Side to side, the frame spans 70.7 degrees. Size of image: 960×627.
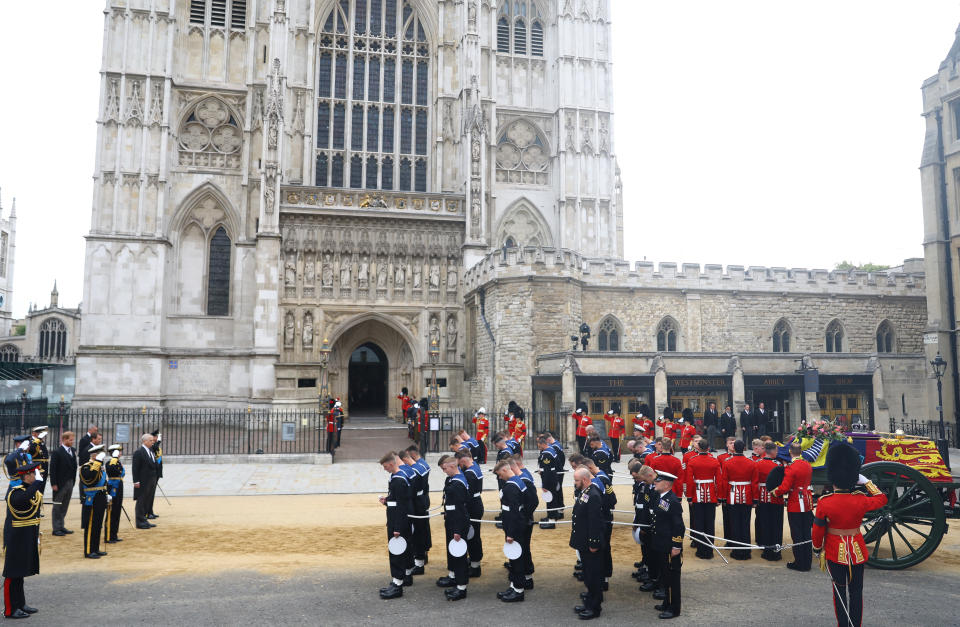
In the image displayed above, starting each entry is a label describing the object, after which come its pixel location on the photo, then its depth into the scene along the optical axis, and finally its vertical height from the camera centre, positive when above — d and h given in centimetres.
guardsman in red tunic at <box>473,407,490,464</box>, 1682 -141
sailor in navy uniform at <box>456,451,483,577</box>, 822 -163
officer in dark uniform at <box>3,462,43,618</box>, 675 -169
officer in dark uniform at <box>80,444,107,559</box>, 905 -178
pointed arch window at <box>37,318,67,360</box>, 6203 +293
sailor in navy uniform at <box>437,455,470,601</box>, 749 -171
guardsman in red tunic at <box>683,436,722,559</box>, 898 -164
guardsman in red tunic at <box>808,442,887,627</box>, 616 -154
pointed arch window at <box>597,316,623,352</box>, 2525 +124
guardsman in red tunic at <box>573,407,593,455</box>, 1708 -145
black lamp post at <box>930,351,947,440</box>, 1906 -12
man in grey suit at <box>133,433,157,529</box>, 1080 -176
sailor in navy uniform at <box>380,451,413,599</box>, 758 -171
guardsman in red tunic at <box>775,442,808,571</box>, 858 -178
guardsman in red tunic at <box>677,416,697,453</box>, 1494 -157
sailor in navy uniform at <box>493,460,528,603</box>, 739 -172
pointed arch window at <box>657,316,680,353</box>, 2581 +129
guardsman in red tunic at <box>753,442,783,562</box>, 906 -199
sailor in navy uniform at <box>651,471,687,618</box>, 688 -175
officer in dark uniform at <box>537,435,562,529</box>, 1077 -176
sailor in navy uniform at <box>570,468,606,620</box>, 688 -176
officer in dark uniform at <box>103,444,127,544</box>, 980 -182
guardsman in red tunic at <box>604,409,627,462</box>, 1828 -172
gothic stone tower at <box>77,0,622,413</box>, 2798 +840
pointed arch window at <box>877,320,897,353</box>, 2712 +109
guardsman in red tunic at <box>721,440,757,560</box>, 913 -170
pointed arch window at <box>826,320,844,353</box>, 2667 +112
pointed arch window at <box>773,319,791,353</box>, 2641 +117
